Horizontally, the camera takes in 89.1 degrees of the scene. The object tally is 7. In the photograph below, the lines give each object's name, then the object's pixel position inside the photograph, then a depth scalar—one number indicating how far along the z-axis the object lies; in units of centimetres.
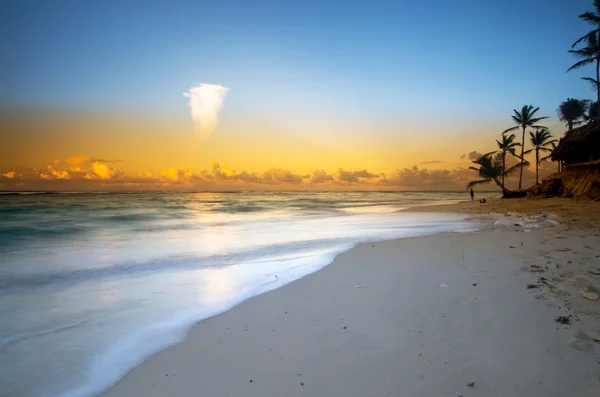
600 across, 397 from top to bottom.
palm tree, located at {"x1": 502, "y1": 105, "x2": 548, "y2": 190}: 4034
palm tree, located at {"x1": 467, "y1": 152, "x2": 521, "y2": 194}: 3719
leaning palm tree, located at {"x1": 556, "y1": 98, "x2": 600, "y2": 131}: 4012
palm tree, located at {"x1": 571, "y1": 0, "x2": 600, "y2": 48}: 2732
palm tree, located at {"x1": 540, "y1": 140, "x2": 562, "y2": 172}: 3402
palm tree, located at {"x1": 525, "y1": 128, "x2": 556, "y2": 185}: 4078
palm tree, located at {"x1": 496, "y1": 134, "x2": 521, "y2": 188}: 4137
